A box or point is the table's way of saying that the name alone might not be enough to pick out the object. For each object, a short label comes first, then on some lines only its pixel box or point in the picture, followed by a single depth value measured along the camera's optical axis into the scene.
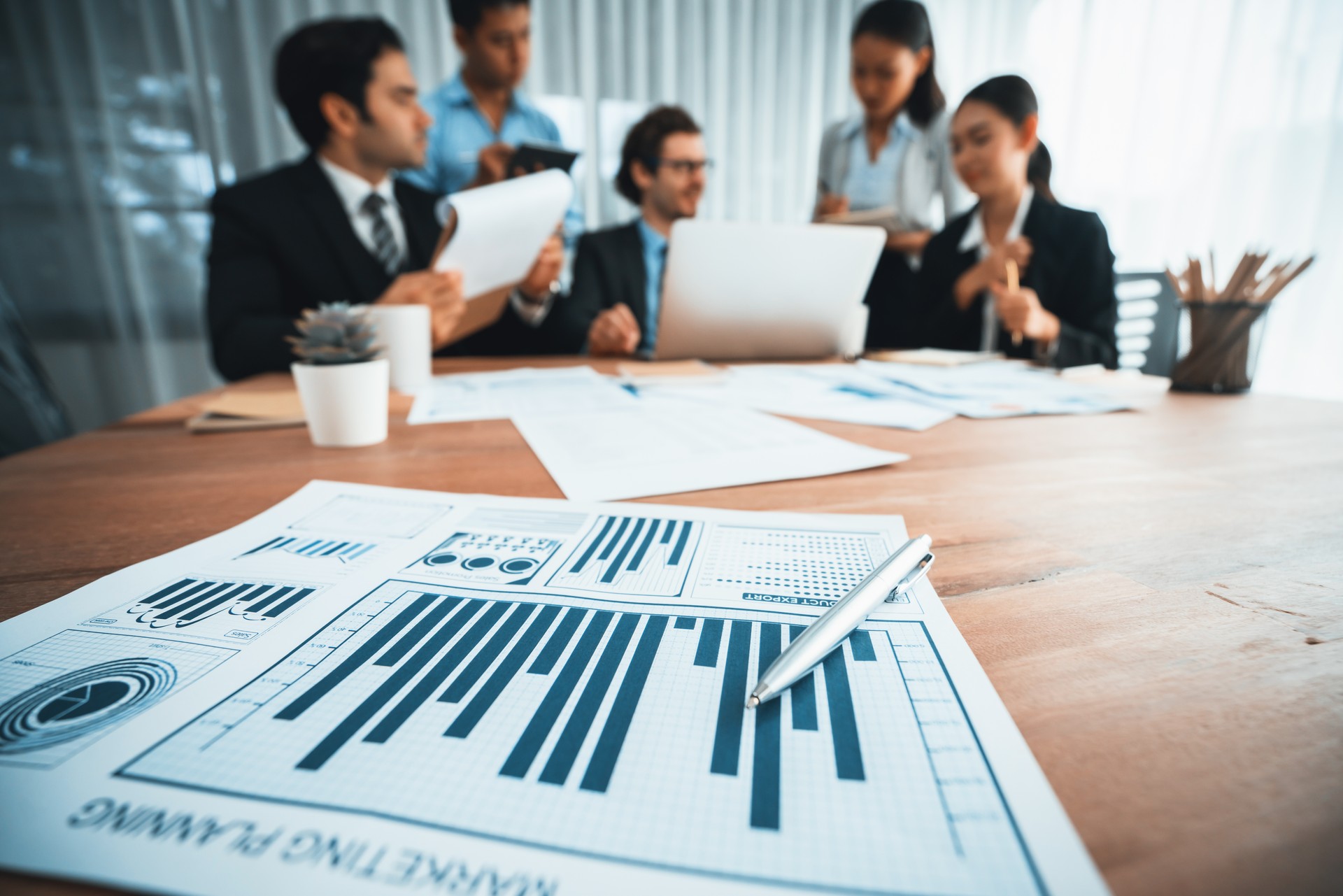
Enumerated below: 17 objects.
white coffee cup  0.75
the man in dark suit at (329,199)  1.13
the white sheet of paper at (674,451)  0.45
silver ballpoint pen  0.20
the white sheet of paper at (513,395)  0.68
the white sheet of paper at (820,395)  0.66
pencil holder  0.77
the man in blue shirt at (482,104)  1.79
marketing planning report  0.15
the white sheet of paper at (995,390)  0.71
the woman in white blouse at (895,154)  1.73
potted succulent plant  0.54
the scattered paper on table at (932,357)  1.03
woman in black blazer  1.31
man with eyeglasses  1.67
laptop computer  0.92
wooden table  0.17
